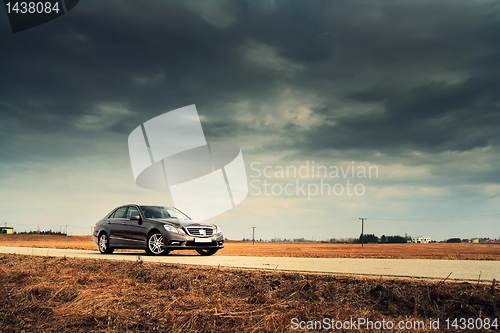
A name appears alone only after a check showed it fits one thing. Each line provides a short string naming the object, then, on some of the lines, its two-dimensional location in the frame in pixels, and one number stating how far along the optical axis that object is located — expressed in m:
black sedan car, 12.85
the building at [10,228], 127.56
